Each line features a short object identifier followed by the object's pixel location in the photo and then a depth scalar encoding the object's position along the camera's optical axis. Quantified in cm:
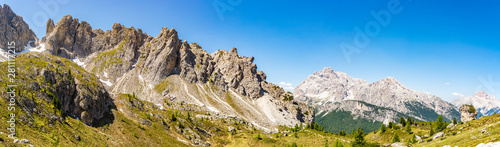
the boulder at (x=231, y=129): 15829
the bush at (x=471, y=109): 11060
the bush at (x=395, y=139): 9250
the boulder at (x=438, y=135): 7774
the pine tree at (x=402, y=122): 12329
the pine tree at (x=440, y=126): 9675
